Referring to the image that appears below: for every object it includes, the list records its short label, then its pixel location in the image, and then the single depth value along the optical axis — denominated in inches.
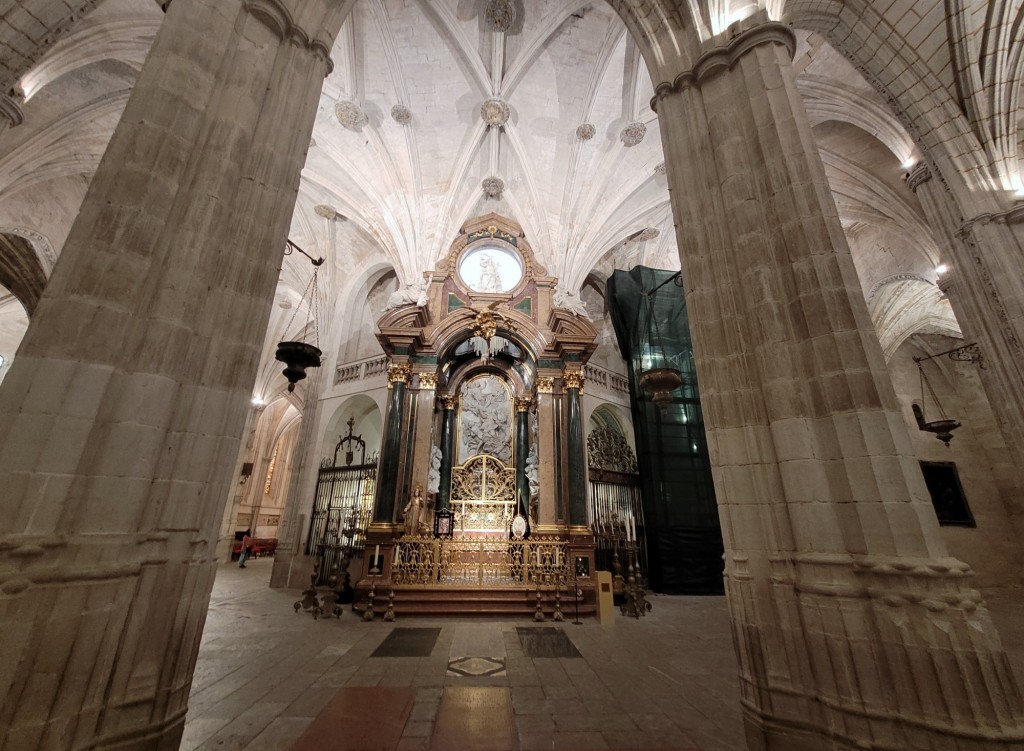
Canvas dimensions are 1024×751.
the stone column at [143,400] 82.6
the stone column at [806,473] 92.4
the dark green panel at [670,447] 426.6
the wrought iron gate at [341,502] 426.3
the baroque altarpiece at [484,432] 324.5
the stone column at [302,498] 422.6
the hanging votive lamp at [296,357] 282.7
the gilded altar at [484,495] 388.2
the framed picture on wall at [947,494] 534.3
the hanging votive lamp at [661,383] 306.0
